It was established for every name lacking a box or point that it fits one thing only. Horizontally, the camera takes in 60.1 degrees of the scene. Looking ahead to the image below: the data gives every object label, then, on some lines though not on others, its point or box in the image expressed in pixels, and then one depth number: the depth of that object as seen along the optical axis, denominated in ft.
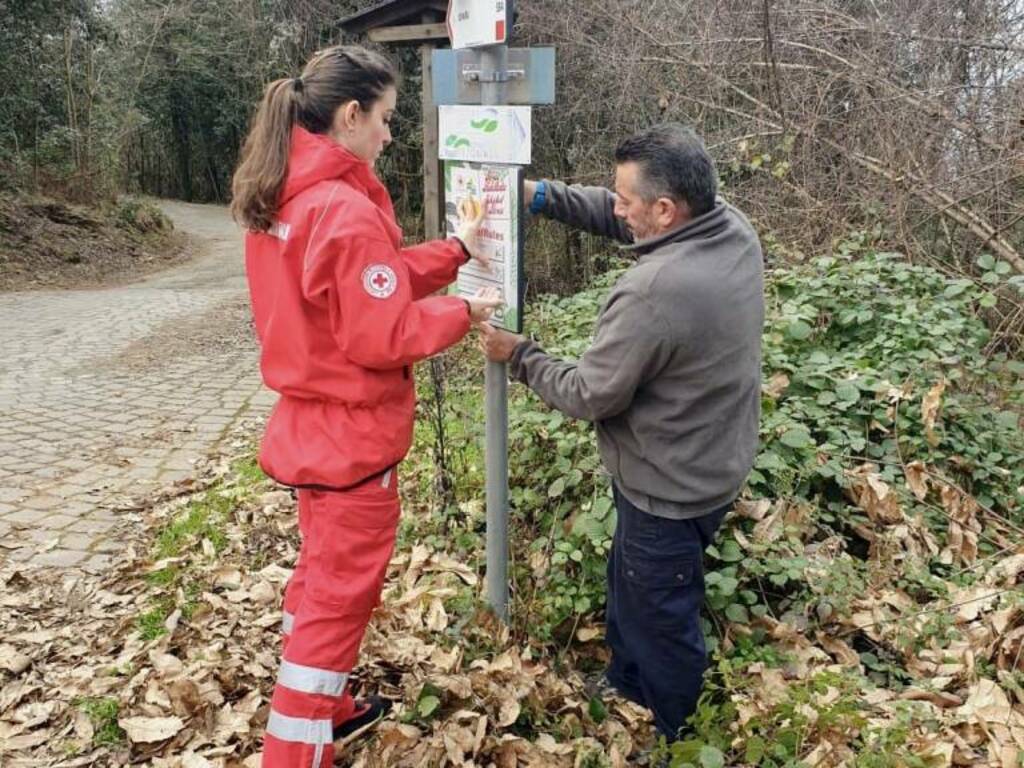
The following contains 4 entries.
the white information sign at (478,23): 8.66
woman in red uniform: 7.91
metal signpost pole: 8.82
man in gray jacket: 8.43
